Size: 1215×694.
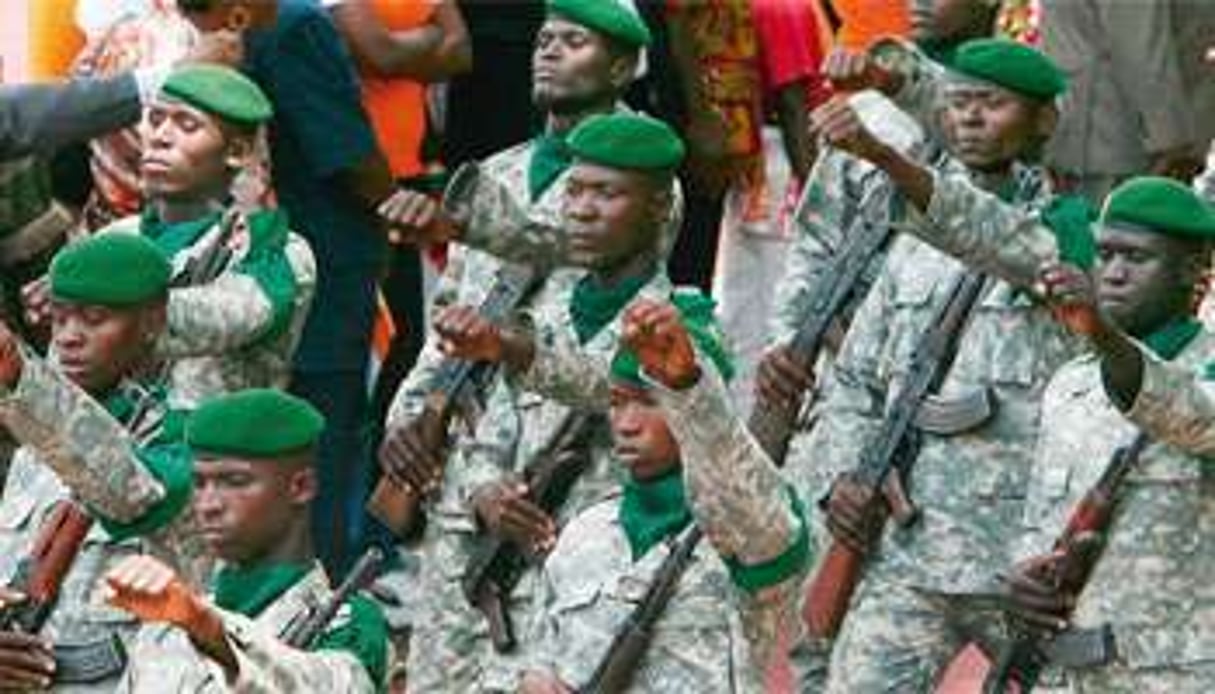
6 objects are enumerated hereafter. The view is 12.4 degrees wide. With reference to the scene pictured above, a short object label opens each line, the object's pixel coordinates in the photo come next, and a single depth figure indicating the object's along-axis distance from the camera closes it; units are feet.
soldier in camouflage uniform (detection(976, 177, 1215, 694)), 41.04
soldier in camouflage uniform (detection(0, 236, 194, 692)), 39.40
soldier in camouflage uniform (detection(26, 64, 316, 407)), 44.70
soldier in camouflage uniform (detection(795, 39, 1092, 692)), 44.52
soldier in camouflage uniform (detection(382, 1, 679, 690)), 44.91
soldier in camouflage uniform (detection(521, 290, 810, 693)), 37.65
